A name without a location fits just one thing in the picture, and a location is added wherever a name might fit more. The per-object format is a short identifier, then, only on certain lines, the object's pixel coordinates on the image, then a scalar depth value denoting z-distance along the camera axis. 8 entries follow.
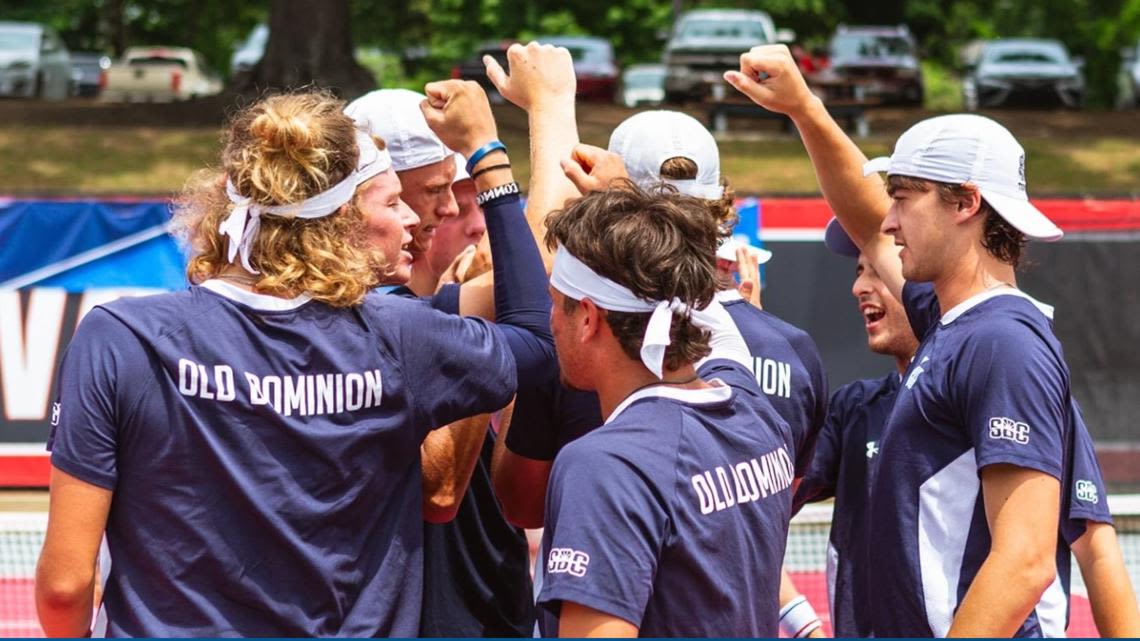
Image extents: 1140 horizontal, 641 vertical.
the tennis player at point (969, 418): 3.27
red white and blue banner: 11.18
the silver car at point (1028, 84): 29.92
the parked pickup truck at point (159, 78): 32.09
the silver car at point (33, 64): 28.44
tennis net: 8.09
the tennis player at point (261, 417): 2.88
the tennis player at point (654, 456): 2.70
